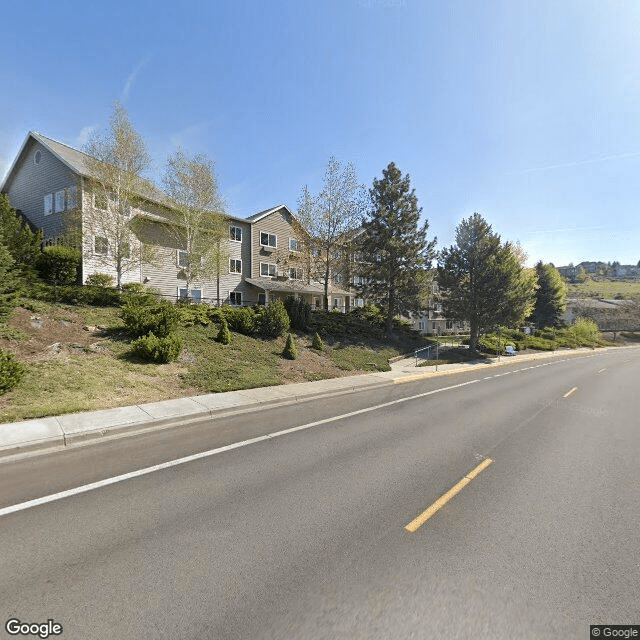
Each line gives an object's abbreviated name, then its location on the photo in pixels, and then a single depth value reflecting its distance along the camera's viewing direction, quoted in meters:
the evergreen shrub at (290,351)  16.94
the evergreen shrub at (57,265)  18.58
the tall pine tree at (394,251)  28.55
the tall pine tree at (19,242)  16.78
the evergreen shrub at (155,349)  12.29
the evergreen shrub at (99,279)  21.91
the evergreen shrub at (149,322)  13.83
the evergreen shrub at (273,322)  19.36
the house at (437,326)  57.12
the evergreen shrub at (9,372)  8.34
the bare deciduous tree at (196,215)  26.06
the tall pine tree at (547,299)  58.34
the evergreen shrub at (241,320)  18.91
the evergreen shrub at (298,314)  22.64
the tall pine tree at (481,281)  29.70
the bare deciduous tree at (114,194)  21.25
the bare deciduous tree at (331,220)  29.31
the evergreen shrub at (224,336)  16.42
